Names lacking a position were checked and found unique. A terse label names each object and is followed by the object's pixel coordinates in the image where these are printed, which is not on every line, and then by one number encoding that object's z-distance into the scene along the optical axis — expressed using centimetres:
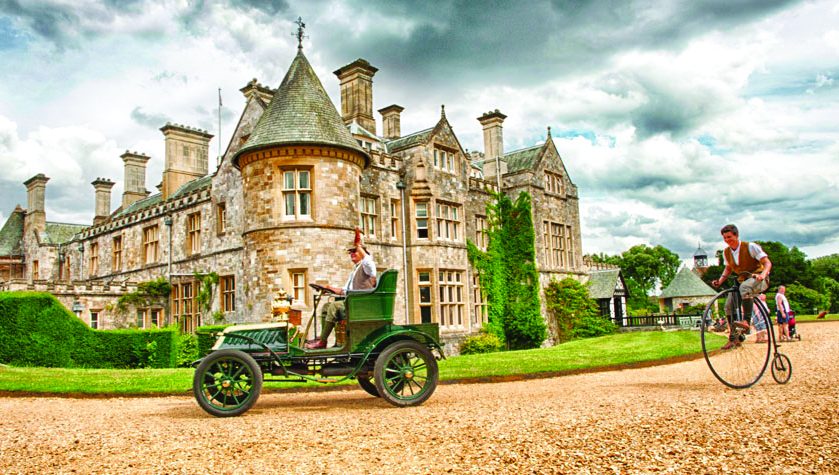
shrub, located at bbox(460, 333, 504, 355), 2400
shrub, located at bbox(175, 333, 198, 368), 1975
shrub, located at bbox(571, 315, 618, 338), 2878
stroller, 1759
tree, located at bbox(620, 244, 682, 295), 8125
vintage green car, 743
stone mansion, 1864
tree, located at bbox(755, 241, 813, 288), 6234
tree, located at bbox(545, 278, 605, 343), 2903
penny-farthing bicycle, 781
